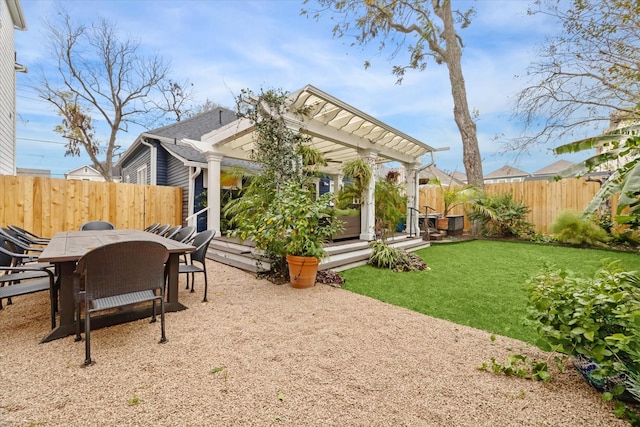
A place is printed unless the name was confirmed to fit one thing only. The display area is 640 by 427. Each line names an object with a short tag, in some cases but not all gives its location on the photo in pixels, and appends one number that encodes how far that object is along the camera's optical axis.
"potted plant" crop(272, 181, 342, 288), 4.34
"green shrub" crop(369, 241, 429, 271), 5.80
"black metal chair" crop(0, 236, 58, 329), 2.78
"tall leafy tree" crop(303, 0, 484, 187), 11.35
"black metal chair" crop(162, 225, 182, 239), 4.81
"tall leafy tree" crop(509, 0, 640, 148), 8.56
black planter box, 10.55
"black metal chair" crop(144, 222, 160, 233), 6.12
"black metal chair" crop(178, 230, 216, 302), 3.82
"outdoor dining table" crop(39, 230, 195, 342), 2.74
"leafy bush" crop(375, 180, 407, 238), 7.16
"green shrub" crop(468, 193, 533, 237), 10.01
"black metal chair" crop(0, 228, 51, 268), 3.61
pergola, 5.16
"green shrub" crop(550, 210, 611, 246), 8.26
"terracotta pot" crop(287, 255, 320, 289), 4.44
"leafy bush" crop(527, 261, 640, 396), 1.72
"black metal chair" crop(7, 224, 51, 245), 4.64
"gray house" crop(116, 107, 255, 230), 8.91
